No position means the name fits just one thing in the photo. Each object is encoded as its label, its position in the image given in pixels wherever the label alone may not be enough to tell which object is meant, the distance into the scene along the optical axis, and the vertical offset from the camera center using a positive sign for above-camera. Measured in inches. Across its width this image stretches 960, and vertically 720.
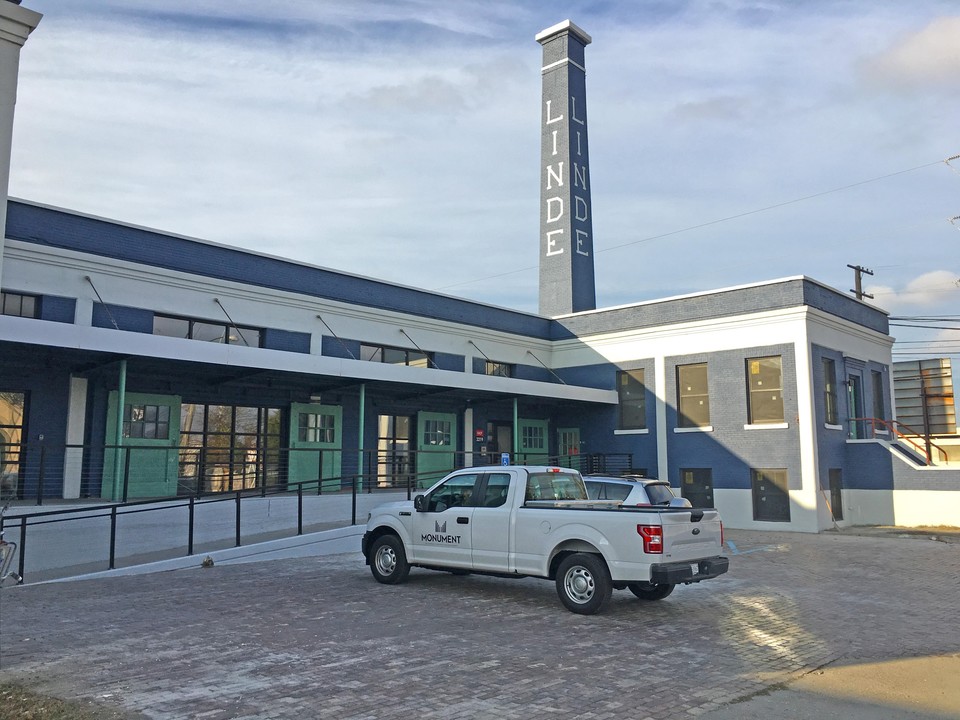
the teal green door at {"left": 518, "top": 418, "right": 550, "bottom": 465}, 1101.8 +26.8
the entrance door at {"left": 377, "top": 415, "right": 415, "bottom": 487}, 917.2 +16.9
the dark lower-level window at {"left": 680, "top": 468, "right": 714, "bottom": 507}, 990.4 -35.0
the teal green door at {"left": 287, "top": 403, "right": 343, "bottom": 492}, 817.5 +19.5
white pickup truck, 376.2 -41.0
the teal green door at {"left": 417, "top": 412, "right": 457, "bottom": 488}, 964.0 +21.0
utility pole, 1646.2 +372.0
